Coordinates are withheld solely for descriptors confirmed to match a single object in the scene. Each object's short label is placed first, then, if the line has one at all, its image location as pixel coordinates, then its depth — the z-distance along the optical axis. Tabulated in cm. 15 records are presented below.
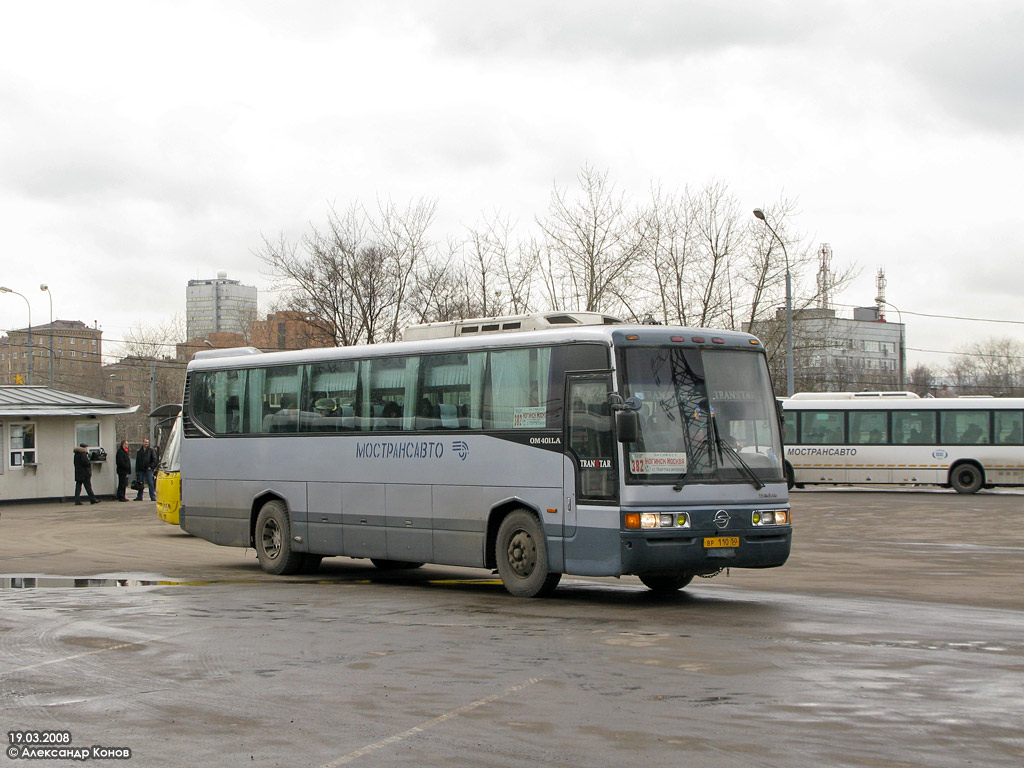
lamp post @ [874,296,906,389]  6070
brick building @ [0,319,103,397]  11065
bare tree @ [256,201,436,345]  5088
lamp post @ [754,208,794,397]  4012
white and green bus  3628
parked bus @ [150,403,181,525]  2498
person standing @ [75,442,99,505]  3547
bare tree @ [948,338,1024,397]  11450
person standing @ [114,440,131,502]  3712
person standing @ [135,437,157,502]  3778
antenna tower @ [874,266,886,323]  13812
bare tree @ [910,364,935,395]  10670
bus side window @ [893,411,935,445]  3725
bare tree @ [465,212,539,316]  4800
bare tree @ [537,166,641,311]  4591
